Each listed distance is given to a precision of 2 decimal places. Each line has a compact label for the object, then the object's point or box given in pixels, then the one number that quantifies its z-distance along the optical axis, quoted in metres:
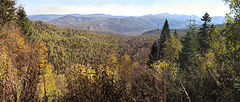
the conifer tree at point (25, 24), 20.23
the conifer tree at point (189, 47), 25.25
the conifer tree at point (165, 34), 30.38
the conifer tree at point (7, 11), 15.02
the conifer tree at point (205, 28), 25.56
